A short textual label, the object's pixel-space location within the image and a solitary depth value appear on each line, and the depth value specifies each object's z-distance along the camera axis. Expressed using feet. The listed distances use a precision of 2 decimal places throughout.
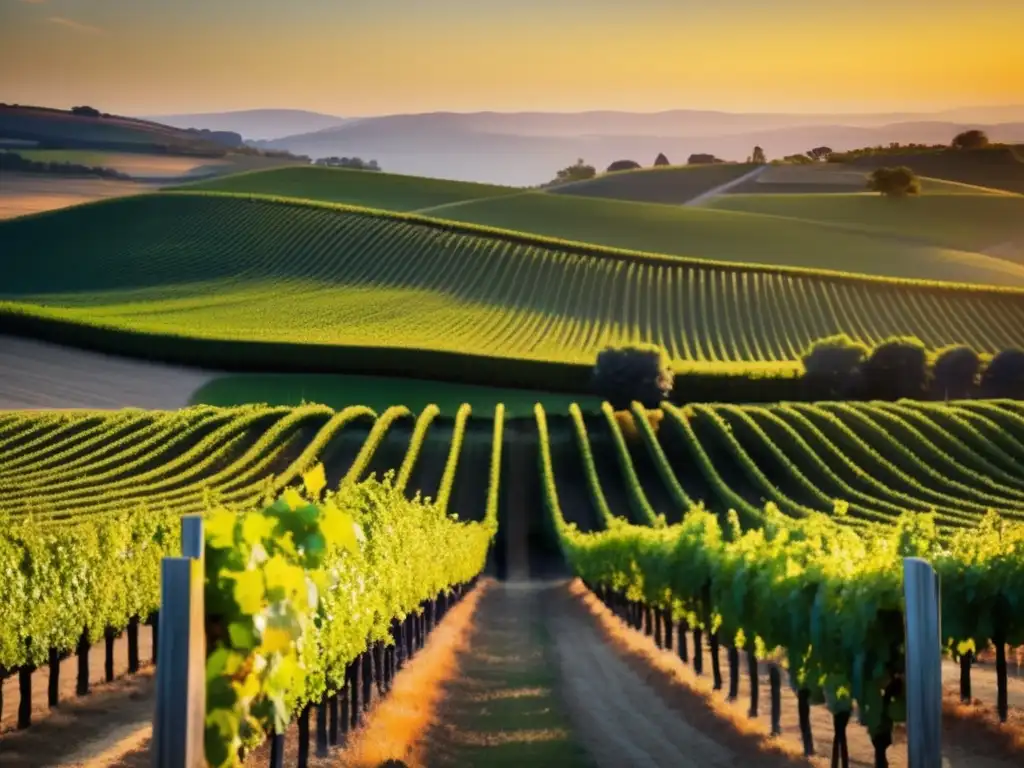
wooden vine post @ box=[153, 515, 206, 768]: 27.55
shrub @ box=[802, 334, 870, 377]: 215.92
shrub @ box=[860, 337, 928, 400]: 210.79
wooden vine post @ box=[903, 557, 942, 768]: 32.89
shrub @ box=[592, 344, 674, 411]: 203.62
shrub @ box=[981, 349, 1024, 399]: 213.46
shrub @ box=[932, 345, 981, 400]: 217.36
